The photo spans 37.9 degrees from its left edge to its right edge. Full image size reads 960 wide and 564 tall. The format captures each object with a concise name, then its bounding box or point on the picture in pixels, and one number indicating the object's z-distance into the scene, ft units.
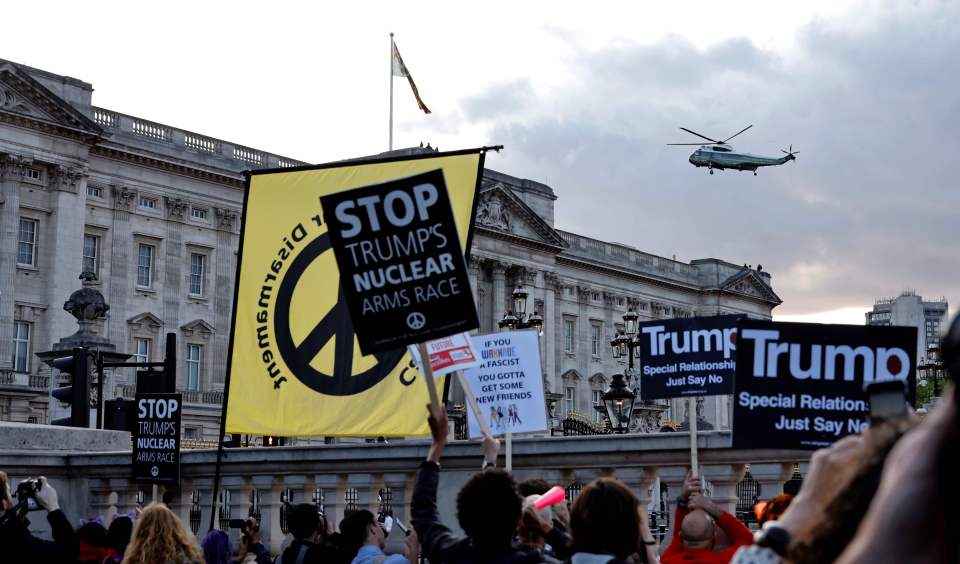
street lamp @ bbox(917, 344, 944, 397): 157.91
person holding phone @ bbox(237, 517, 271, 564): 32.73
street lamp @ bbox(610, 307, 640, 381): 112.47
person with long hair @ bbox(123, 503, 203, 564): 20.24
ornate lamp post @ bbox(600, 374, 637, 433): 94.89
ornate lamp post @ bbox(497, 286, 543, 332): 100.07
